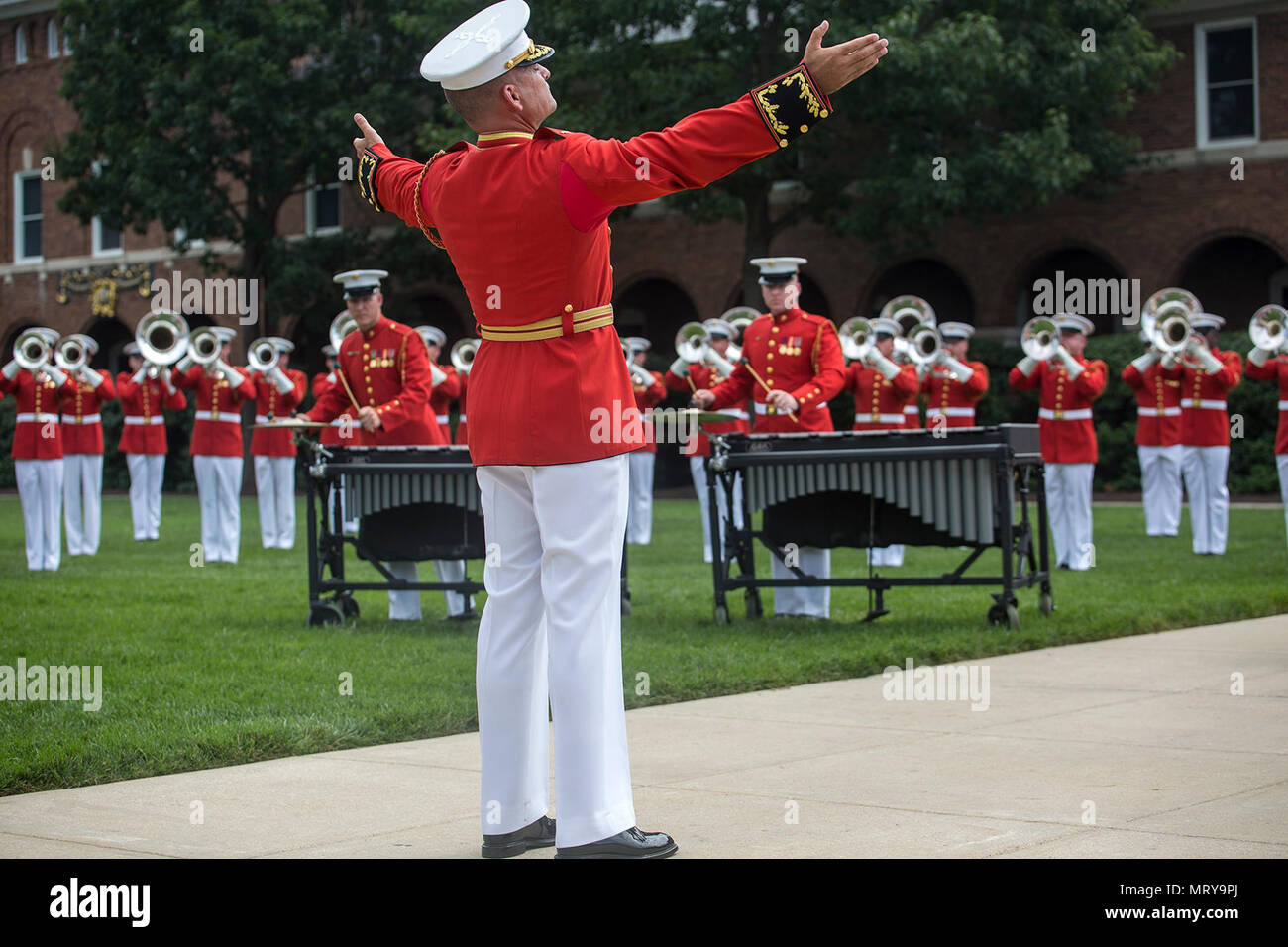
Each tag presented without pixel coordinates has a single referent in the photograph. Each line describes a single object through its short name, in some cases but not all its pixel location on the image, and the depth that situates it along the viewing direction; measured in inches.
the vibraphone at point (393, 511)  406.0
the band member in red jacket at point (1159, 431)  682.8
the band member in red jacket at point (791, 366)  429.7
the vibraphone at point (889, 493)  394.9
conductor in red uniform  181.8
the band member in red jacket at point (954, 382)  632.4
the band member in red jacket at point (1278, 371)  588.4
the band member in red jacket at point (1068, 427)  613.3
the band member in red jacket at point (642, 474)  724.7
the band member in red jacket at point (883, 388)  615.2
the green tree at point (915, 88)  974.4
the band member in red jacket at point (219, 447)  679.7
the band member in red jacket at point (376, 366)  420.2
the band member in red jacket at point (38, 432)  655.1
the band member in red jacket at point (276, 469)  753.6
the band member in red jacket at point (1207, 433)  636.1
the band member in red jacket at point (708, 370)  639.8
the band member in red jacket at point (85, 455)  721.6
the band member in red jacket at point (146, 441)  797.2
